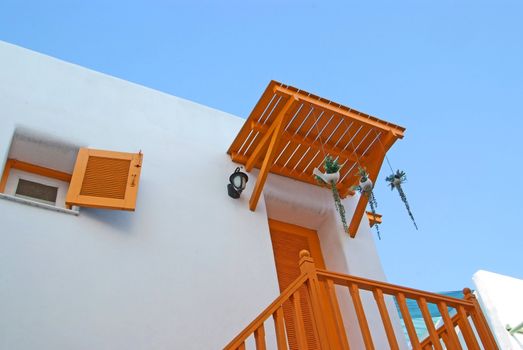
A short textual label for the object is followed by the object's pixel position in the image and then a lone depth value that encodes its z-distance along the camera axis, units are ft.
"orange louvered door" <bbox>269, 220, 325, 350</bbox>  16.29
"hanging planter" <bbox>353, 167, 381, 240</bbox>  16.99
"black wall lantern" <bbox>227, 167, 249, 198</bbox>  18.16
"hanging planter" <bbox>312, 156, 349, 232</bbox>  15.56
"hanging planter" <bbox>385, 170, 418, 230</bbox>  17.12
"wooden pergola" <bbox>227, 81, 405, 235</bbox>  18.13
